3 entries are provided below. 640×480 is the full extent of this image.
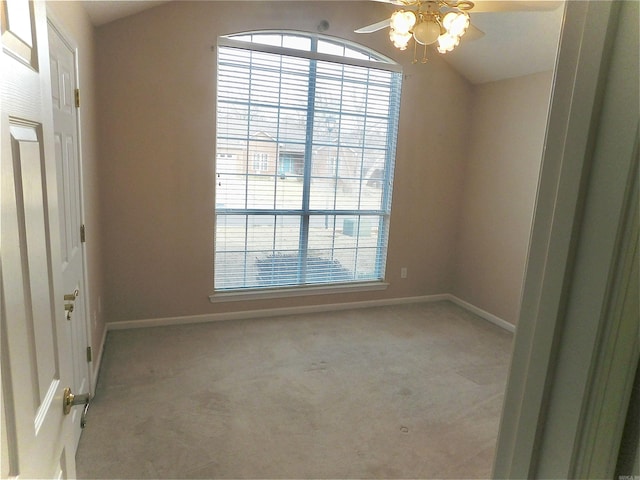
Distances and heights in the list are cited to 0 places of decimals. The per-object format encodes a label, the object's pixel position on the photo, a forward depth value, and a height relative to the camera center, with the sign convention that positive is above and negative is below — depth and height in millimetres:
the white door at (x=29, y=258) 653 -178
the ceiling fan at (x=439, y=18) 1946 +820
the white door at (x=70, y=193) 1845 -137
